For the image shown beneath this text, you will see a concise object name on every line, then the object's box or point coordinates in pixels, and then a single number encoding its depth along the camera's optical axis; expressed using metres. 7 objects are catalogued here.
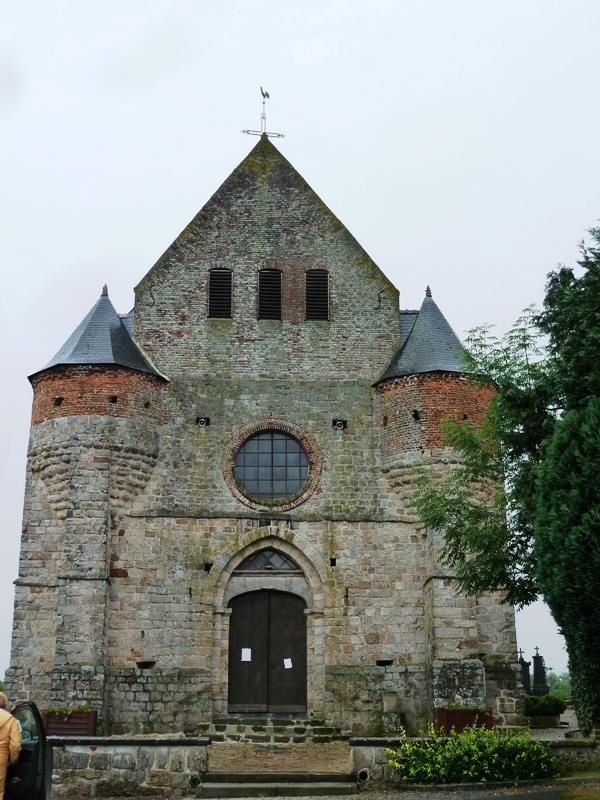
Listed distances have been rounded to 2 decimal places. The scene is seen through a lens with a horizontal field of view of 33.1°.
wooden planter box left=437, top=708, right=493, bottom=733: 17.81
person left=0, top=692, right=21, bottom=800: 9.03
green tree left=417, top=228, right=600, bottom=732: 12.88
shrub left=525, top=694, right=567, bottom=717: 21.75
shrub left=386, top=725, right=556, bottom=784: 13.71
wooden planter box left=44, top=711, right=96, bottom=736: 17.56
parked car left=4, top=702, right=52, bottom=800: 9.23
